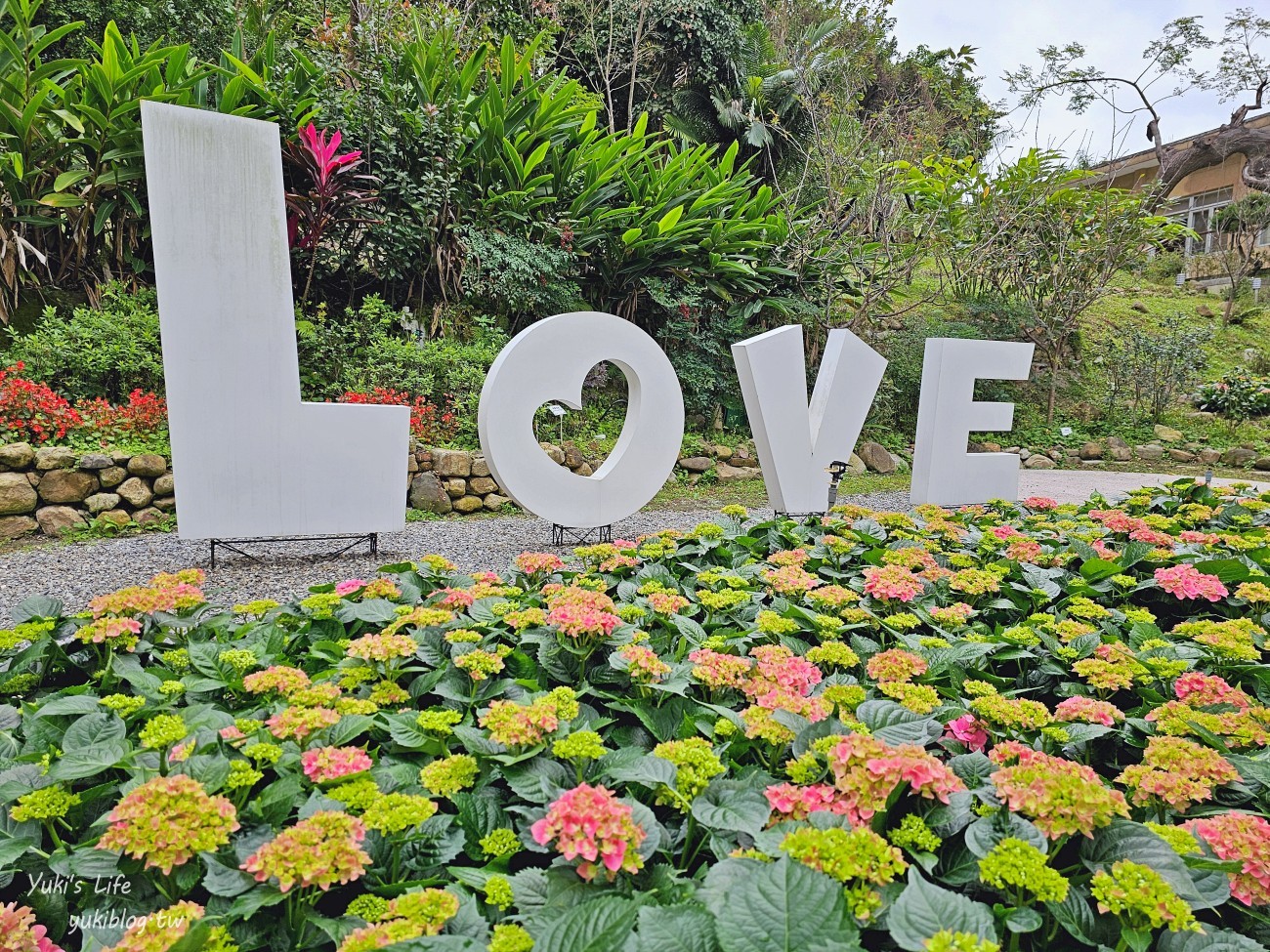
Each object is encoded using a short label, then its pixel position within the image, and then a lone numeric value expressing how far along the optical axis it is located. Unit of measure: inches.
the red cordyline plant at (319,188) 214.8
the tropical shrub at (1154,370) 375.0
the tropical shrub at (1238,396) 373.7
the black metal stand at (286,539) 147.2
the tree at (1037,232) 352.2
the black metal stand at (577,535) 170.9
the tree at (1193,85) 491.8
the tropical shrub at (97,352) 181.0
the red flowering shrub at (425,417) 210.2
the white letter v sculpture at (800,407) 167.5
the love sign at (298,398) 130.0
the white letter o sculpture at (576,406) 147.4
